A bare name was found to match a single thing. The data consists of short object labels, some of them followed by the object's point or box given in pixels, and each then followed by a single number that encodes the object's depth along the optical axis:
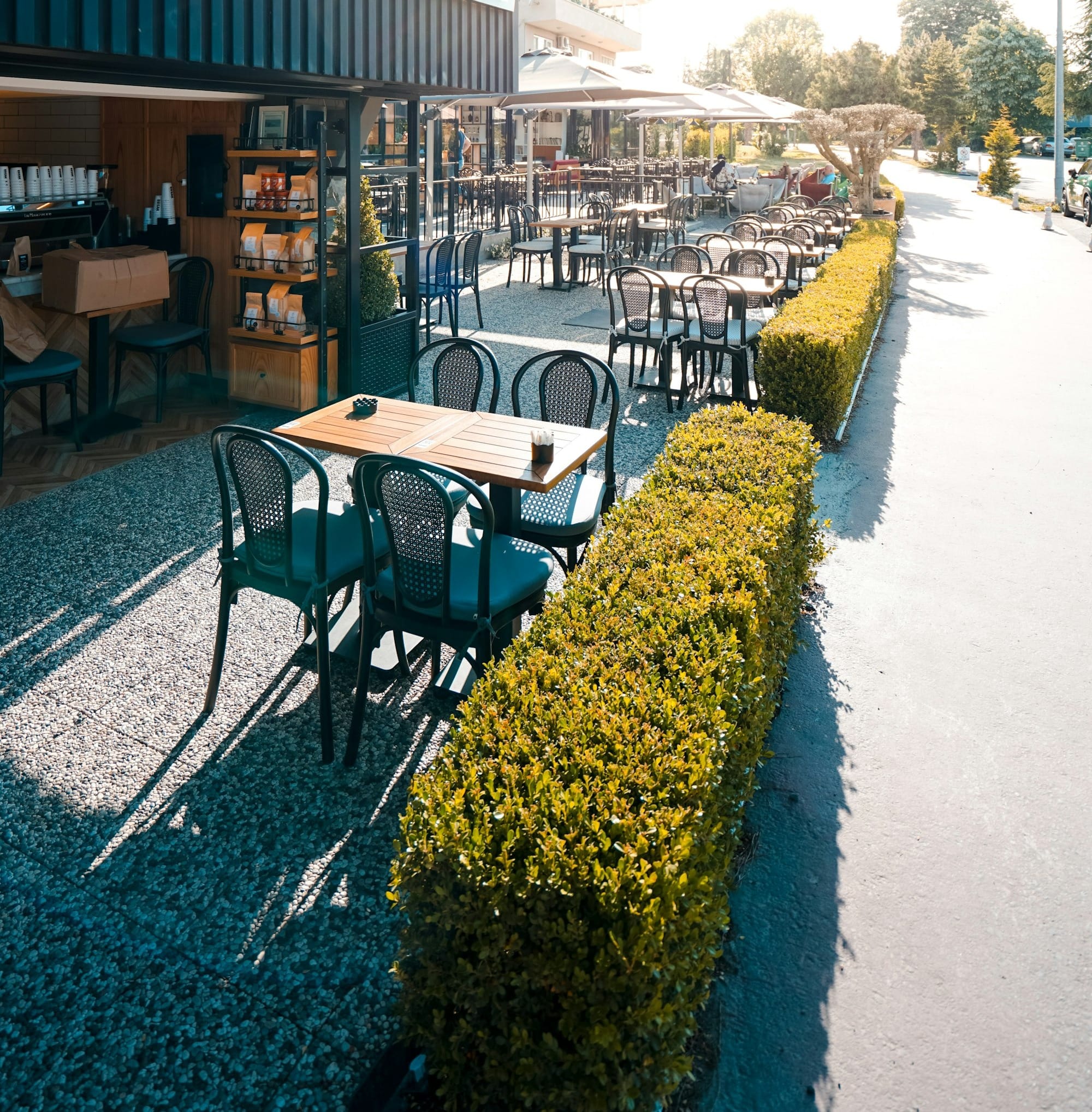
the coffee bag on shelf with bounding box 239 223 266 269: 7.42
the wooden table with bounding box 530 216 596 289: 13.16
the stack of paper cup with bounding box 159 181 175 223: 7.86
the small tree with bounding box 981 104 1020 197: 33.25
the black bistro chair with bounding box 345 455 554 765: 3.40
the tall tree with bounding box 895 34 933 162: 45.94
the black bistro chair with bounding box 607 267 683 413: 8.53
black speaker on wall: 7.74
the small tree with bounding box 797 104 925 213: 18.98
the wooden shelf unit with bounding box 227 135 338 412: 7.38
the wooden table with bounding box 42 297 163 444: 7.07
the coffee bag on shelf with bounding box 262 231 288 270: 7.35
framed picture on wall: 7.29
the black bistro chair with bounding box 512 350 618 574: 4.46
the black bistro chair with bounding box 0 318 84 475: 6.15
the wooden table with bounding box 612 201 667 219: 15.37
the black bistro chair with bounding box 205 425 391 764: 3.51
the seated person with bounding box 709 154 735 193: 25.29
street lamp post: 28.39
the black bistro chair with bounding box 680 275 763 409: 8.20
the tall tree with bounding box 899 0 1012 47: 72.38
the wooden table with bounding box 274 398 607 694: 4.07
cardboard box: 6.59
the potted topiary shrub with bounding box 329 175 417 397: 7.91
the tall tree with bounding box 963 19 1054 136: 52.34
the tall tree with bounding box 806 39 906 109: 42.03
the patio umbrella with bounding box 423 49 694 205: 13.45
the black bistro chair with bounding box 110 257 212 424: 7.36
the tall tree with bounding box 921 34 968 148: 45.47
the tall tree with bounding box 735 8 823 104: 51.72
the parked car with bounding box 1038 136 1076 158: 53.55
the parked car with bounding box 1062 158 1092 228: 26.17
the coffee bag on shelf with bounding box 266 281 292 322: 7.52
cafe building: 6.46
